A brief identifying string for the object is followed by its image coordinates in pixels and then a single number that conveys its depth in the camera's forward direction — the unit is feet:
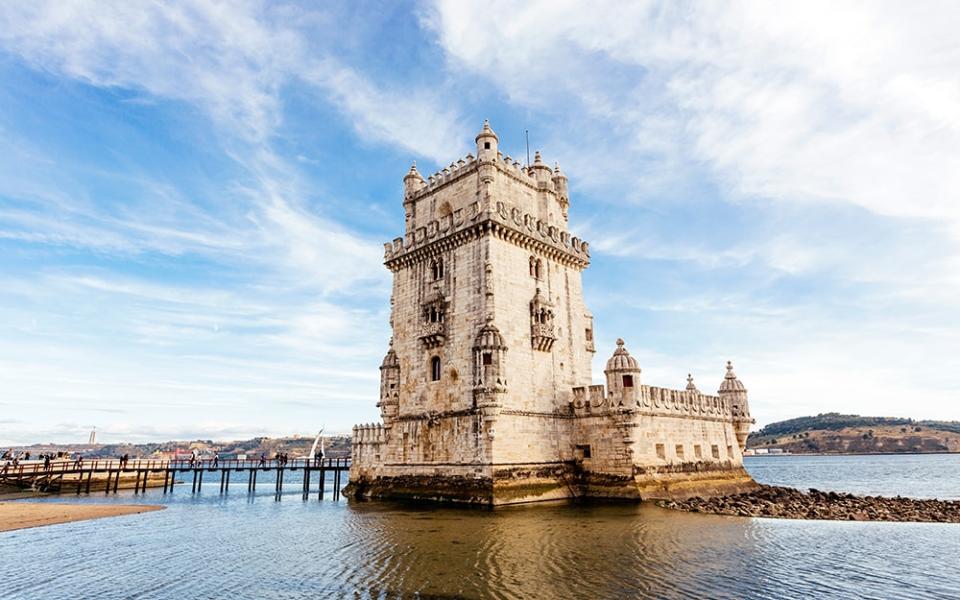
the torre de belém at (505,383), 104.88
